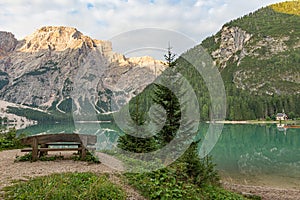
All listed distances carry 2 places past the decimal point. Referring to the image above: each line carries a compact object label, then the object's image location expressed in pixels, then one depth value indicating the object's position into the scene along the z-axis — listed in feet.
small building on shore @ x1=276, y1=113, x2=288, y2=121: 374.02
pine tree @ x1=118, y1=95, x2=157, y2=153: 45.25
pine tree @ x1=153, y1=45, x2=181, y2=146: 43.96
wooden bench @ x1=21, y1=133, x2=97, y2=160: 38.88
